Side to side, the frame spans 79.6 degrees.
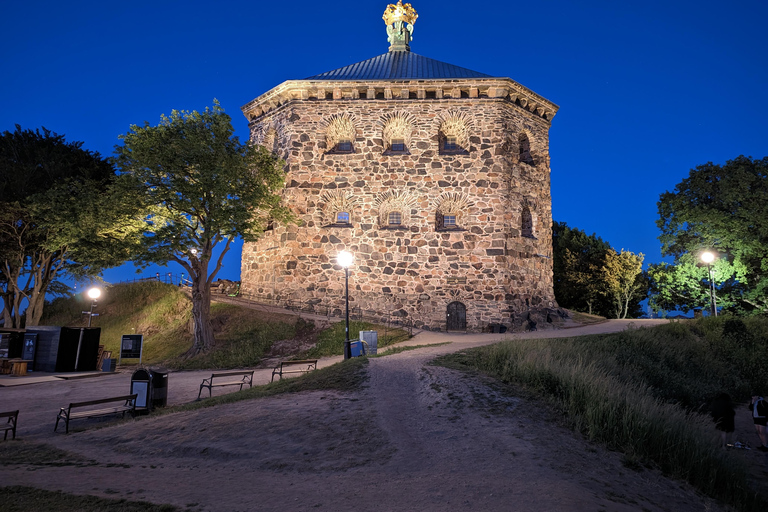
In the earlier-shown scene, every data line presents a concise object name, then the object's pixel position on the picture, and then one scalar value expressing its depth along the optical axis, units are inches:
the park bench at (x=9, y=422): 350.0
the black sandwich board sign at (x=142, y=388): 441.7
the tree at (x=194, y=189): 809.5
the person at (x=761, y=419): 446.3
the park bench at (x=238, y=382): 503.7
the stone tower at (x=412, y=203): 977.5
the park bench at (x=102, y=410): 380.8
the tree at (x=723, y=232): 960.3
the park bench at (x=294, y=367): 619.0
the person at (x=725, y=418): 439.5
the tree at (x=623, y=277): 1348.4
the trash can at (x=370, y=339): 682.5
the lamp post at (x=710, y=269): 852.1
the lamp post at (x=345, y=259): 668.1
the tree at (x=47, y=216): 845.8
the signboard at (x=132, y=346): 839.7
